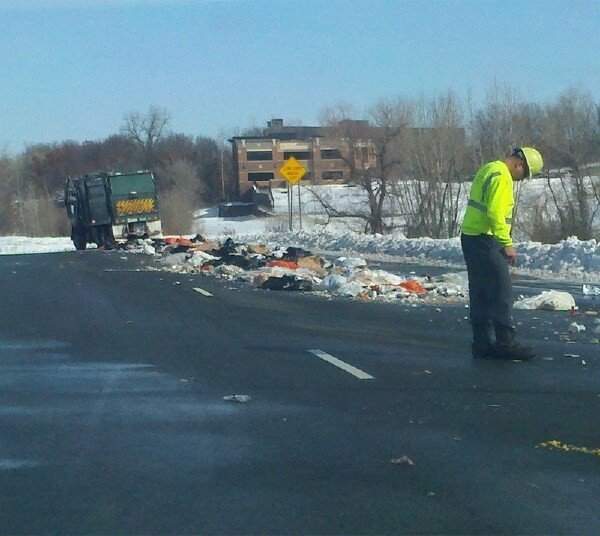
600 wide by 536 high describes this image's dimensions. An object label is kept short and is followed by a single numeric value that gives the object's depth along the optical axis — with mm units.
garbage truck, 47781
